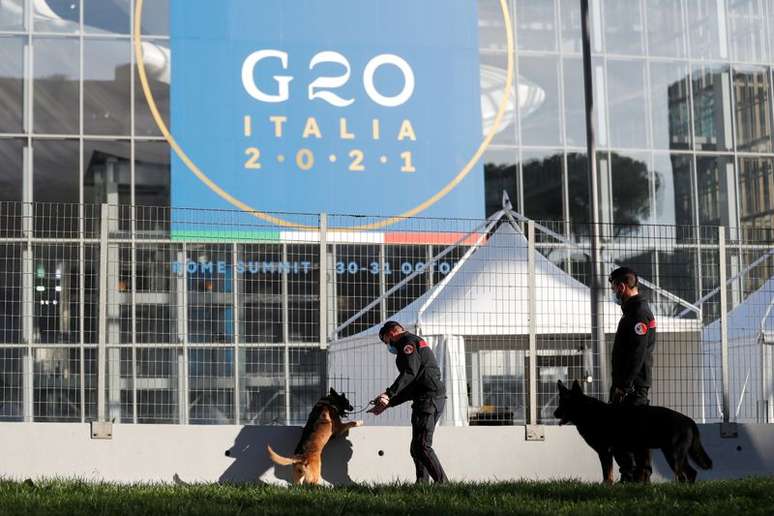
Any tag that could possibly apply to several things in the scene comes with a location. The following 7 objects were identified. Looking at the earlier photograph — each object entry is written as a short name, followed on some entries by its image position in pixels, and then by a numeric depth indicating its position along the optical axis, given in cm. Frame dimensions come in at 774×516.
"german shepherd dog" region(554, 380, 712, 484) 1109
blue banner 2370
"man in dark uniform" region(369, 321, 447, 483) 1199
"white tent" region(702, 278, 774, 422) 1550
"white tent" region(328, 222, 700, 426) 1424
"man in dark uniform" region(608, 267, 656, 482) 1127
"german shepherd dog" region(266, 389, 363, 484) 1226
